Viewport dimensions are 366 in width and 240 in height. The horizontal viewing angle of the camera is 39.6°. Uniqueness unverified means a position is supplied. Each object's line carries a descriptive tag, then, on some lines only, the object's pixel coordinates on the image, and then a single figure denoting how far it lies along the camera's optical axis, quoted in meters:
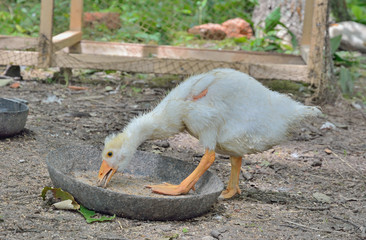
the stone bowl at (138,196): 3.11
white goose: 3.65
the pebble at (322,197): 4.00
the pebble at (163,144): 5.05
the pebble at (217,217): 3.46
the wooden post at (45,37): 6.88
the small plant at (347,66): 7.50
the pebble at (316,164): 4.81
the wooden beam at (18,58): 6.91
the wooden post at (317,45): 6.48
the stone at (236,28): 9.95
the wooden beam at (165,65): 6.96
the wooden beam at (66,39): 7.12
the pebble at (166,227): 3.13
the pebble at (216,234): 3.11
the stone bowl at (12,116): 4.41
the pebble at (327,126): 5.91
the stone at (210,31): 9.73
